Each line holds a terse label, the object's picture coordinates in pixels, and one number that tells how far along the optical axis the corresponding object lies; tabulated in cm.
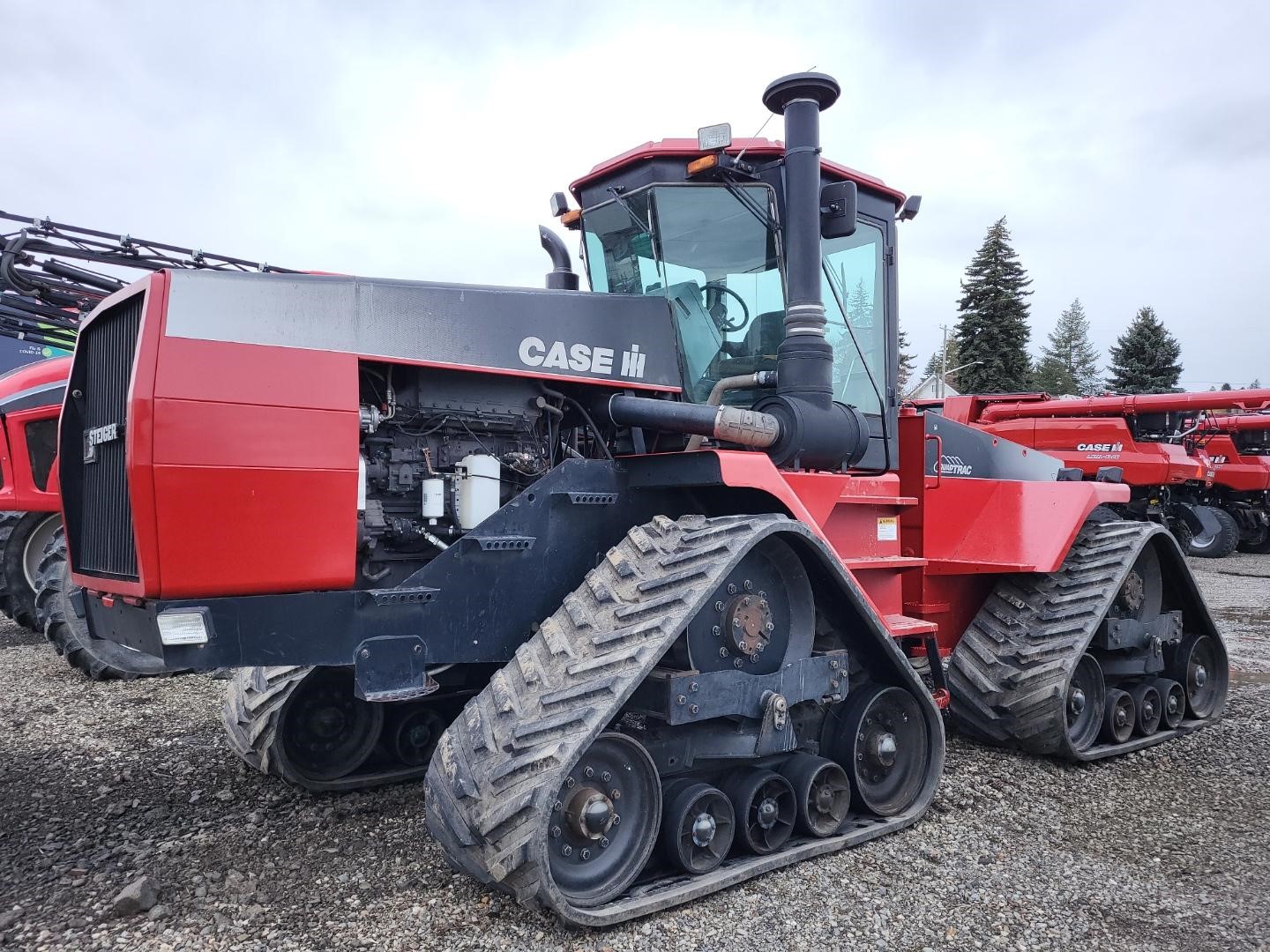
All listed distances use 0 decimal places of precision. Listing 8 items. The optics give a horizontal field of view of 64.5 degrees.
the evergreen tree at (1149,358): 4569
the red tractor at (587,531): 327
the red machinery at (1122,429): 1756
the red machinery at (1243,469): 2067
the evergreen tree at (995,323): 4162
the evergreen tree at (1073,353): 7744
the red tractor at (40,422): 890
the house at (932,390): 4168
